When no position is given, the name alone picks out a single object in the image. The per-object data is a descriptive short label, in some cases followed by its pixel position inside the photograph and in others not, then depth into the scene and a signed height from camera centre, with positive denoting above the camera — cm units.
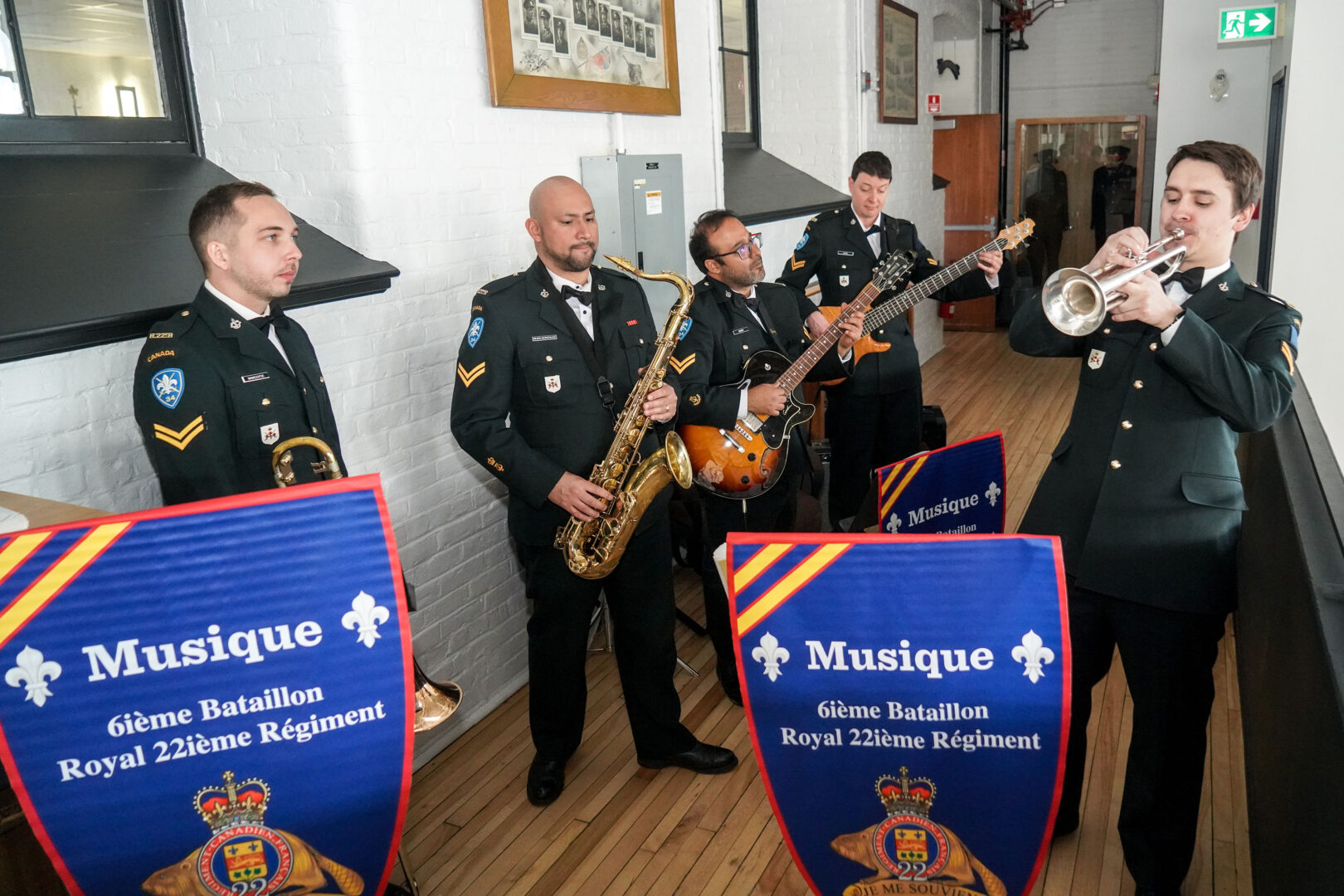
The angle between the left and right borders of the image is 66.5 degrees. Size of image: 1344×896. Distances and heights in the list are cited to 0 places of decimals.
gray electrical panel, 393 -11
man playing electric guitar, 332 -60
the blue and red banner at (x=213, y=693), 148 -71
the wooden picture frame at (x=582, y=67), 340 +43
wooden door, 1009 -13
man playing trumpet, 202 -67
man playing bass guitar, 453 -73
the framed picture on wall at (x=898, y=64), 746 +78
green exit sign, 671 +80
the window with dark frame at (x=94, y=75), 274 +39
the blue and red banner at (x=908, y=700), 154 -80
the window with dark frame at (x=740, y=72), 675 +69
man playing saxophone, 285 -69
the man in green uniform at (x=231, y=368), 223 -35
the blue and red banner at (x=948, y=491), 298 -94
